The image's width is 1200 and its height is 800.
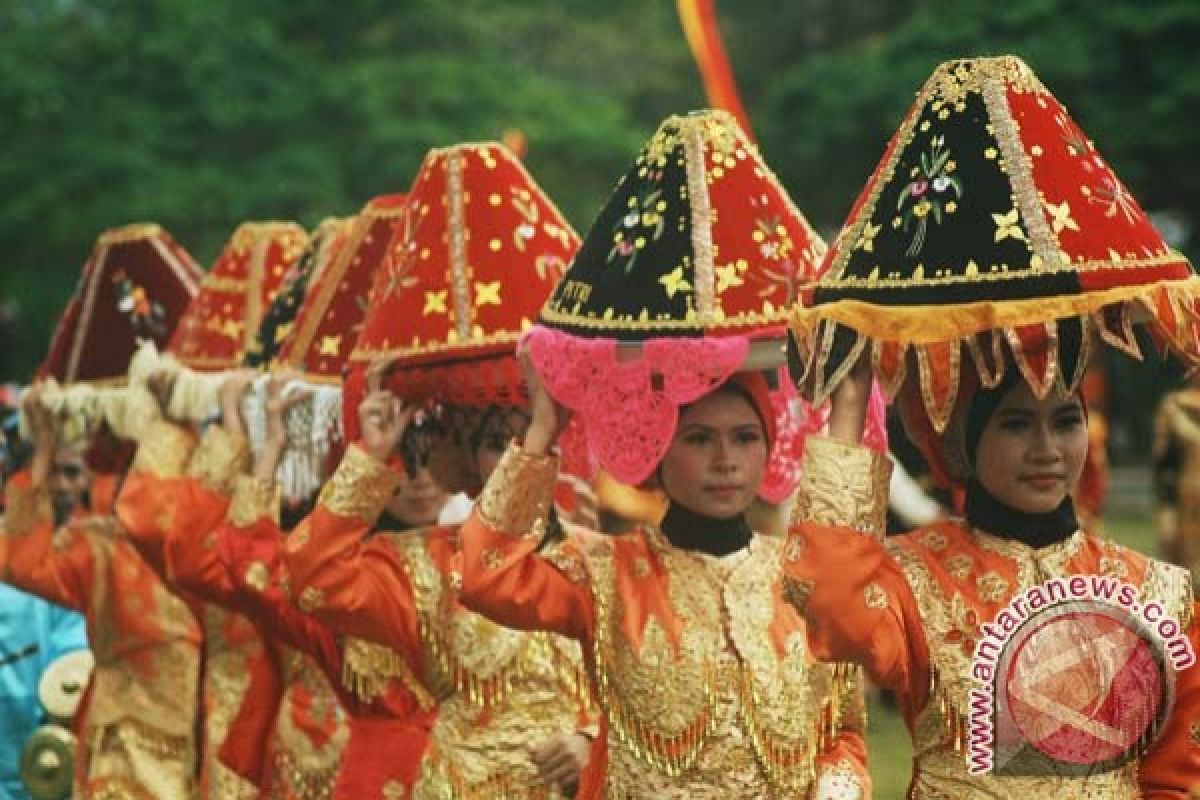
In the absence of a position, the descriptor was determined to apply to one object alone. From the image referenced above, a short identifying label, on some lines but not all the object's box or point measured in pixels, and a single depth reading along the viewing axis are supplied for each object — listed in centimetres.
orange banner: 3191
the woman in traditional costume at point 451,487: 1130
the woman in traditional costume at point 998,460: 844
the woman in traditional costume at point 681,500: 1011
